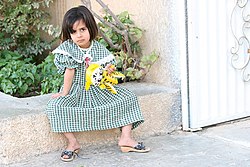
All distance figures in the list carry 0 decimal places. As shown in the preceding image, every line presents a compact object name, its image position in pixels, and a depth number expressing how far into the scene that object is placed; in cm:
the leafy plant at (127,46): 532
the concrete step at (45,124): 424
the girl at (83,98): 434
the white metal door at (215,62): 506
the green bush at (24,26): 673
